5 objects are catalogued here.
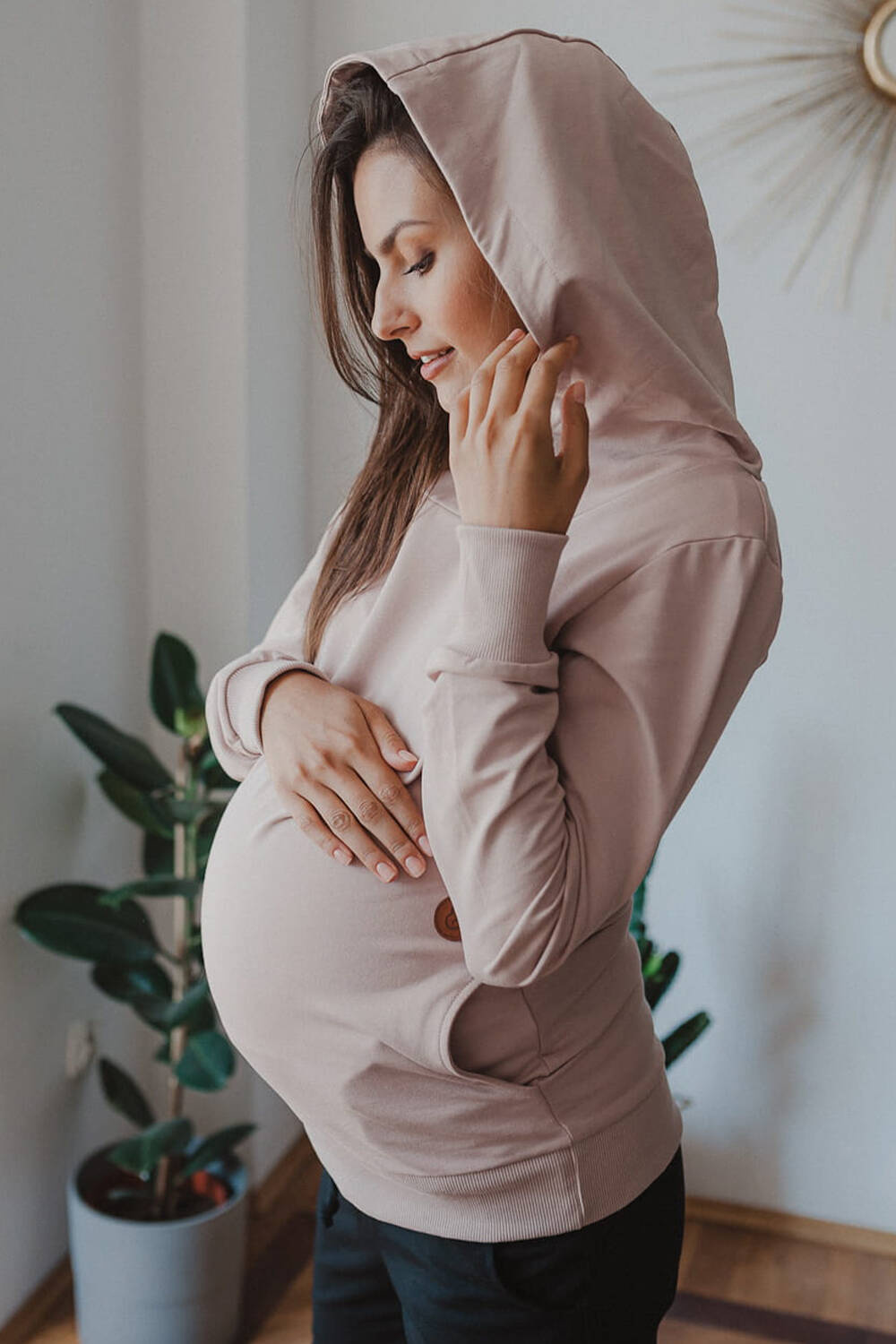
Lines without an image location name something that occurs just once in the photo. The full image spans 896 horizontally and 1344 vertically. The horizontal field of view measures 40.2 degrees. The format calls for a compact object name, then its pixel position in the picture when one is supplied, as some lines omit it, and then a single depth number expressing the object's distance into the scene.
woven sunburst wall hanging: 1.83
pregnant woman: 0.75
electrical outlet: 1.89
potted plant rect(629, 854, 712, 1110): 1.89
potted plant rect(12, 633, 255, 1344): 1.71
